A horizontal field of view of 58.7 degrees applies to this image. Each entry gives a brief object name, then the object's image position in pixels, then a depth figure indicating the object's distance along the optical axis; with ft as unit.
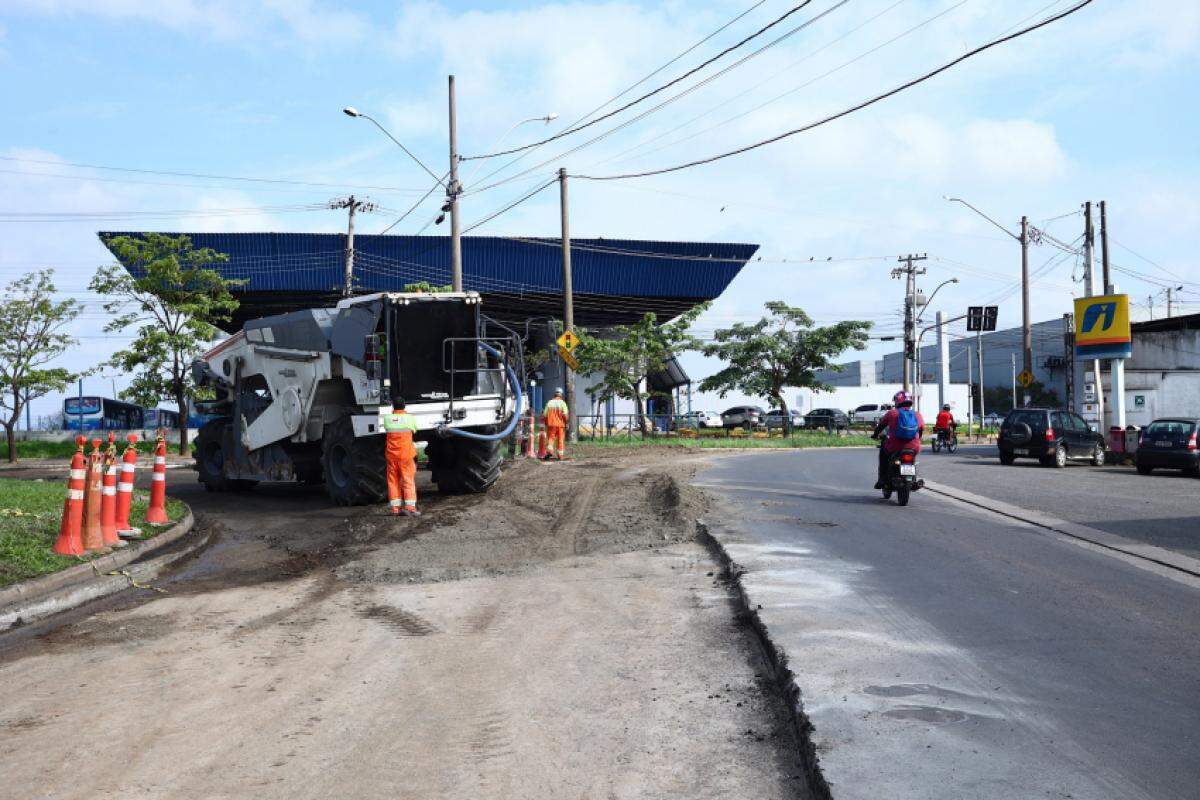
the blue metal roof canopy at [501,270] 168.86
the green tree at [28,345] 113.70
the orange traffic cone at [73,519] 34.53
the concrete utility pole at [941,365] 193.67
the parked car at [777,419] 204.09
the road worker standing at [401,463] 48.06
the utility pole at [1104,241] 120.78
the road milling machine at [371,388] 51.16
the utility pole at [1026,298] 142.20
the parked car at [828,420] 186.70
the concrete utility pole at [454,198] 91.25
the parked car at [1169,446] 83.56
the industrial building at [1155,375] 128.06
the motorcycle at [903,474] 51.19
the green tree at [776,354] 164.55
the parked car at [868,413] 228.55
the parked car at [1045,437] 94.53
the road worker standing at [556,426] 84.64
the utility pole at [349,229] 123.03
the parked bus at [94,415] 144.46
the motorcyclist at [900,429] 51.96
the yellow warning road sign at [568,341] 96.12
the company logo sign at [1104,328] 107.34
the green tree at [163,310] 109.29
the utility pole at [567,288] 109.40
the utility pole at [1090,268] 113.80
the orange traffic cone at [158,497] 43.91
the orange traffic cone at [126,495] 39.40
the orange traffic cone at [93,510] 36.17
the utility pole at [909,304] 186.60
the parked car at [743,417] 199.00
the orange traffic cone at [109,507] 37.70
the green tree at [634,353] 148.15
